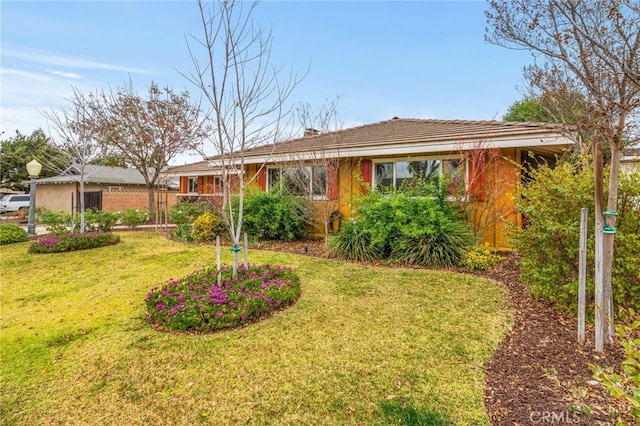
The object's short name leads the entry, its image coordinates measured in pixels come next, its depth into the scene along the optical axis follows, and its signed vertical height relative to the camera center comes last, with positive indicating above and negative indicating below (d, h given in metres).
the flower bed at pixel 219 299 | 4.00 -1.27
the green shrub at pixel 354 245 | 7.55 -0.92
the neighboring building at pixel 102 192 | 21.58 +1.09
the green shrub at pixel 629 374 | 1.44 -0.83
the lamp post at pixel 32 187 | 11.79 +0.78
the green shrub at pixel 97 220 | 11.91 -0.51
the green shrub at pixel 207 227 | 10.47 -0.67
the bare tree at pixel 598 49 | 2.77 +1.48
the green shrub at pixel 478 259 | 6.45 -1.09
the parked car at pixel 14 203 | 24.58 +0.32
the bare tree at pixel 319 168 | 9.24 +1.17
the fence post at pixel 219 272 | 4.82 -1.01
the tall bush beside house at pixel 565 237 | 3.81 -0.39
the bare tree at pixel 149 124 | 15.86 +4.29
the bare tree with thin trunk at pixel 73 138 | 10.09 +2.29
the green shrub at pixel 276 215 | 9.74 -0.26
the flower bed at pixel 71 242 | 9.02 -1.02
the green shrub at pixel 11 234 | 10.72 -0.93
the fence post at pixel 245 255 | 5.23 -0.80
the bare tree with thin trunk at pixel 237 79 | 4.60 +1.94
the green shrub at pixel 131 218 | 13.60 -0.47
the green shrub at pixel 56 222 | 11.32 -0.54
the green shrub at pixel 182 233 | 10.75 -0.93
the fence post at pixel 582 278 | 3.47 -0.79
